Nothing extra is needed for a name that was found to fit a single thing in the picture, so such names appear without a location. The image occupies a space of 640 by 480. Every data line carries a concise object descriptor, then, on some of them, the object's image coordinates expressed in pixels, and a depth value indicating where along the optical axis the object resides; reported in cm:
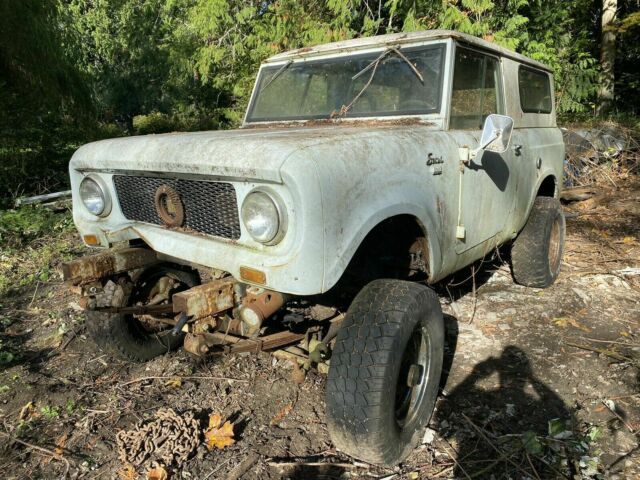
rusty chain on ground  241
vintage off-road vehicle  199
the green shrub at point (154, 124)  1785
